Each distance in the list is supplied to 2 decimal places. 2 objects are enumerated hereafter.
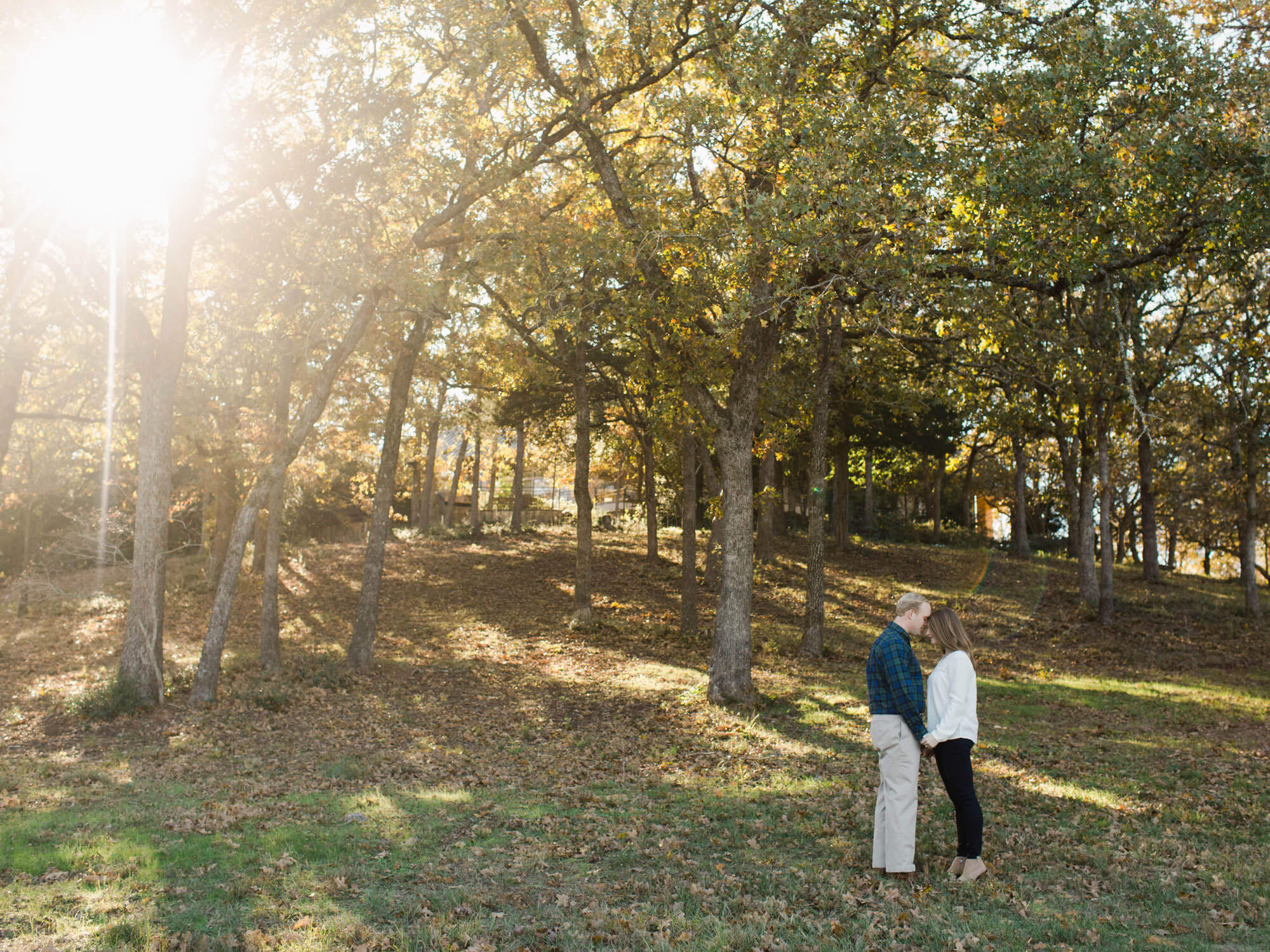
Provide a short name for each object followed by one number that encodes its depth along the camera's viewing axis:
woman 5.84
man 6.00
